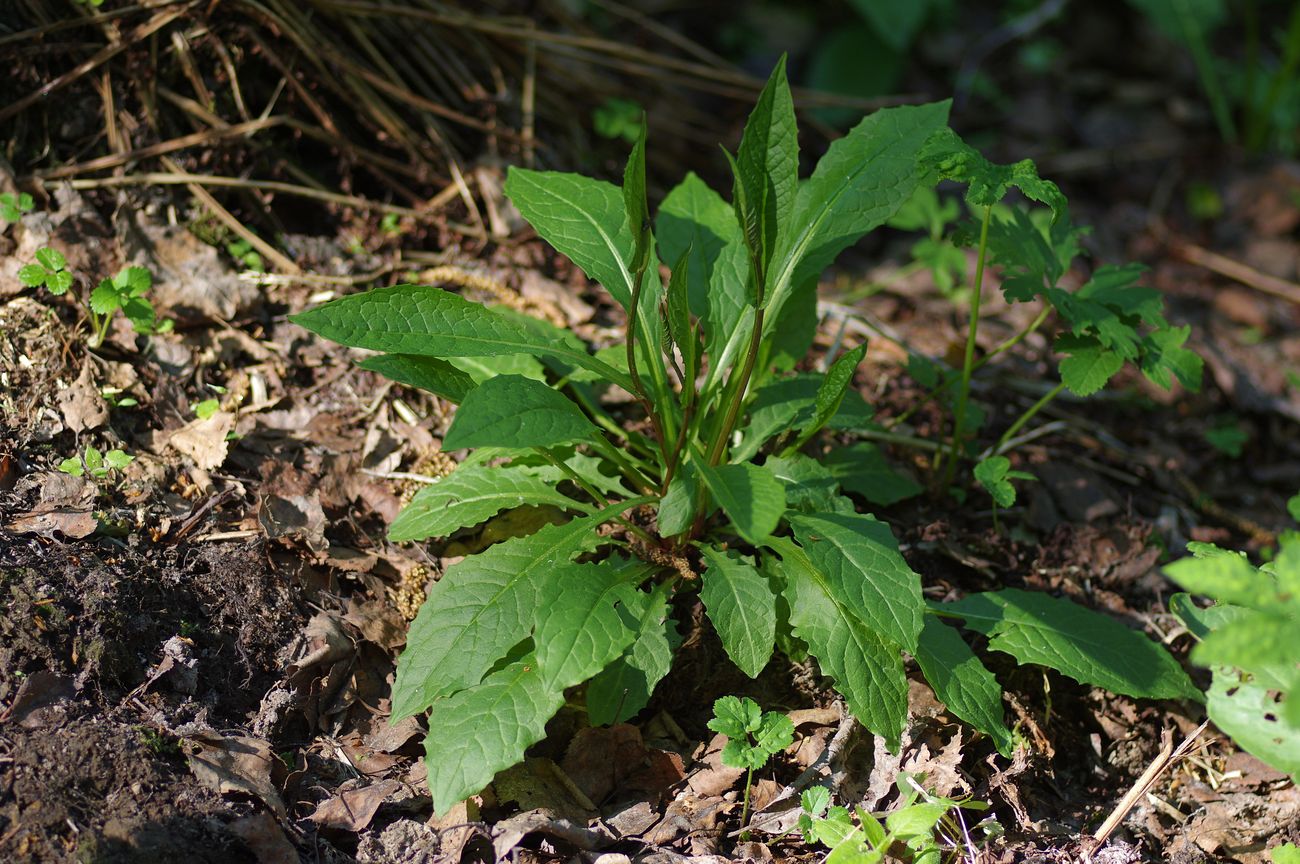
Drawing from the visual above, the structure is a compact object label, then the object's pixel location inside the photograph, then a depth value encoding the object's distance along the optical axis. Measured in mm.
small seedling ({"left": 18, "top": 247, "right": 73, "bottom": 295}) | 2850
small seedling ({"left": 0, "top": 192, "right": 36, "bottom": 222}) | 3068
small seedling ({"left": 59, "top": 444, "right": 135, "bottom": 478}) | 2627
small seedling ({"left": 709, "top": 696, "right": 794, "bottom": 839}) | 2293
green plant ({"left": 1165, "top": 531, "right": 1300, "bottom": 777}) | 1680
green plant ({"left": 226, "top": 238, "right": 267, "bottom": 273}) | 3434
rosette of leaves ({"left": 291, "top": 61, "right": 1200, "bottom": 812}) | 2229
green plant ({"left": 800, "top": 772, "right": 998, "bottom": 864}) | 2158
